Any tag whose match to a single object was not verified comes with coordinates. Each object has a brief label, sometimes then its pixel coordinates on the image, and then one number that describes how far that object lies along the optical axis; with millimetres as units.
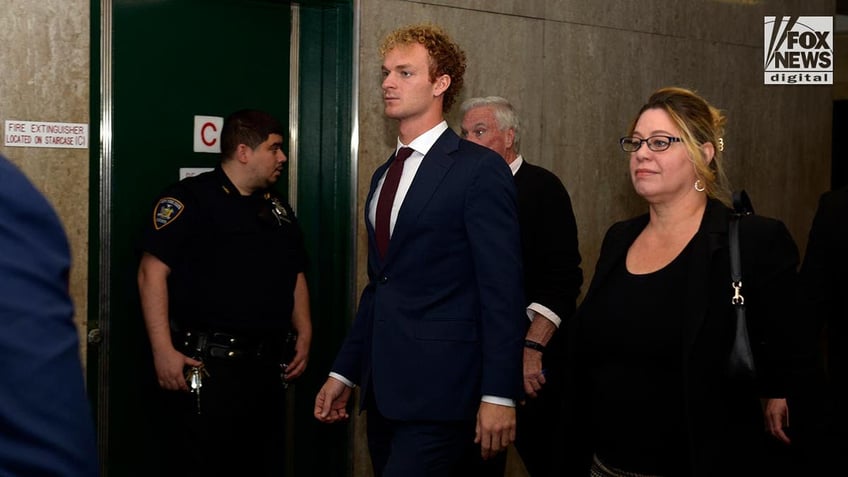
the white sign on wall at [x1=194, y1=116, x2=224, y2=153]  3979
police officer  3598
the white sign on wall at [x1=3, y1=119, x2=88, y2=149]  3438
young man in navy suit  2566
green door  3768
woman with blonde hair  2162
